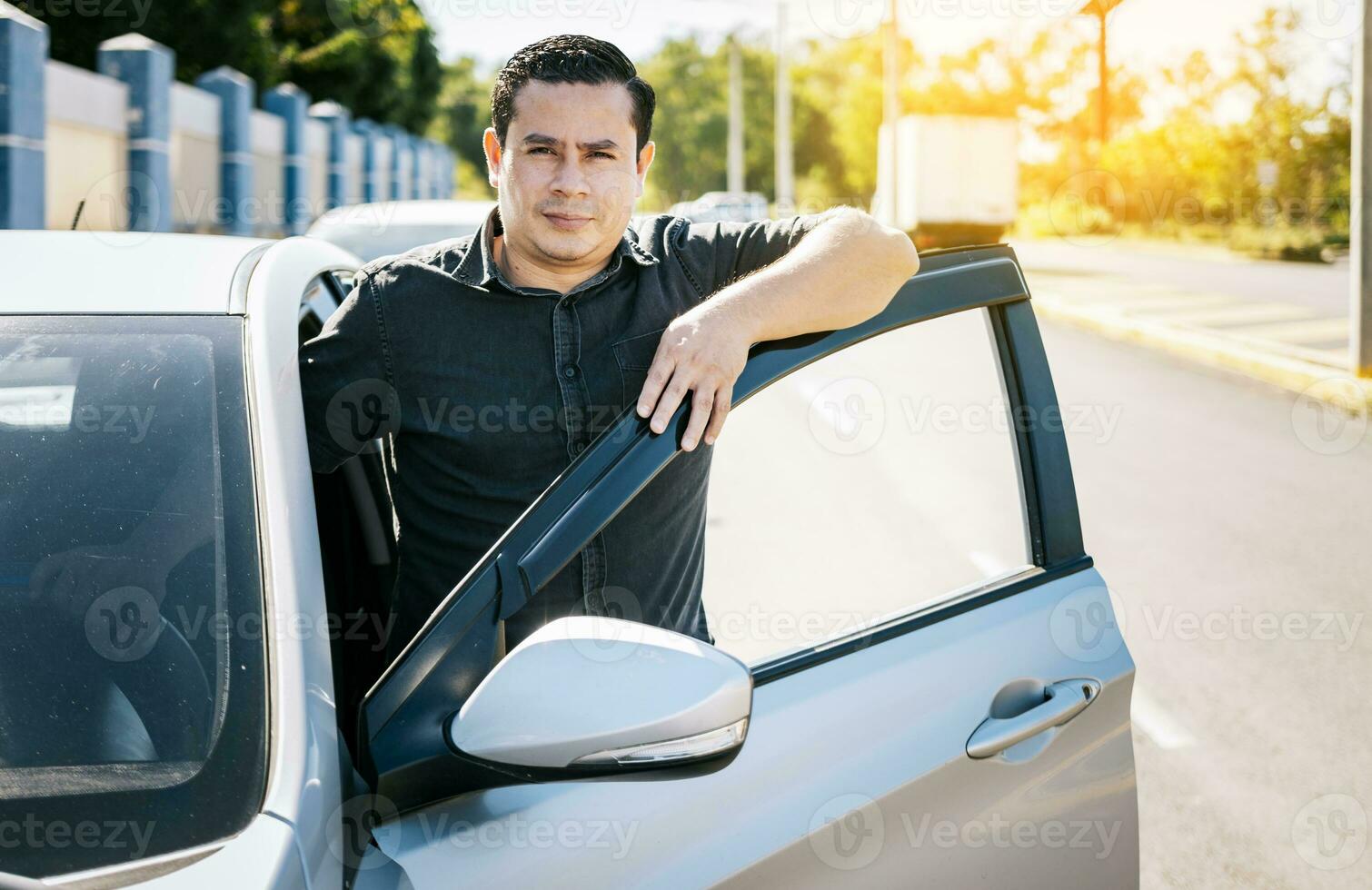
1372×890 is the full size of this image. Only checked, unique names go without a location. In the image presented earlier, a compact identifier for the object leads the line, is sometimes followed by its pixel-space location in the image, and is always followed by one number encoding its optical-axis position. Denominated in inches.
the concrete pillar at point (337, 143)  1003.3
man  75.9
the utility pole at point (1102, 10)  452.1
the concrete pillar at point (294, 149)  884.0
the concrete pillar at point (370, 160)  1138.7
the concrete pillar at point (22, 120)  426.6
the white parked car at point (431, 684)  53.3
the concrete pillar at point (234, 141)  746.2
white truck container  1157.1
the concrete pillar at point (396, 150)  1318.9
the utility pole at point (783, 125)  1457.9
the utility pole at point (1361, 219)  444.5
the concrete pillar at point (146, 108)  593.0
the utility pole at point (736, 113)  1851.6
